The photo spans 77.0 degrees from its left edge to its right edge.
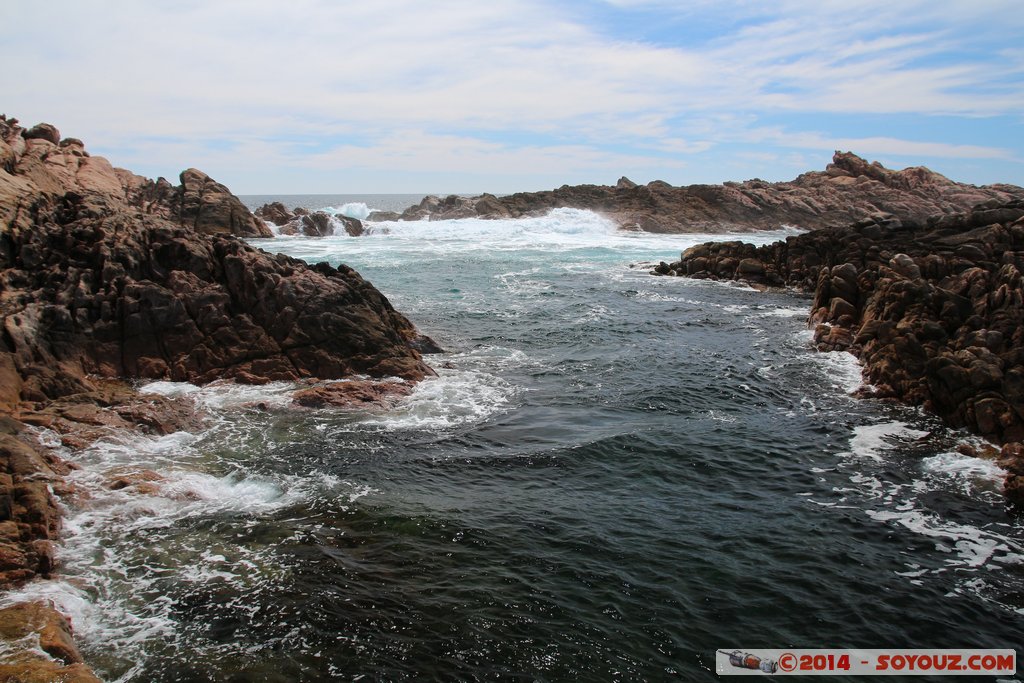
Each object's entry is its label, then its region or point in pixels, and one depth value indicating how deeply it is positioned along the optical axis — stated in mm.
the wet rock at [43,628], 7648
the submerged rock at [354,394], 17609
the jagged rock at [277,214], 71194
